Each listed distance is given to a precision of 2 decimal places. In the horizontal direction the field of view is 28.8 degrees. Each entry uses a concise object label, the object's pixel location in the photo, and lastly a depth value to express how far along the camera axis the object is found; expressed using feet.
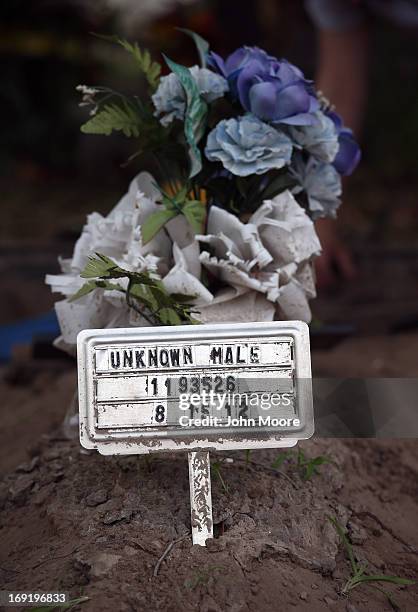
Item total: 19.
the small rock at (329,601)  3.57
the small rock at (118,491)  4.18
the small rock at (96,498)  4.16
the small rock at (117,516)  3.97
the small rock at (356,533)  4.18
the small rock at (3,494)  4.53
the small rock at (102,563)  3.56
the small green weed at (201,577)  3.51
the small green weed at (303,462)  4.49
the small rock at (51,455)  4.86
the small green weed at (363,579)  3.73
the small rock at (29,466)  4.81
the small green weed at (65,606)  3.39
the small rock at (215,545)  3.73
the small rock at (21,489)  4.52
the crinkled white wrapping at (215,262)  4.56
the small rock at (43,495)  4.39
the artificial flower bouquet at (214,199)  4.57
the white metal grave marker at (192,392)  3.75
